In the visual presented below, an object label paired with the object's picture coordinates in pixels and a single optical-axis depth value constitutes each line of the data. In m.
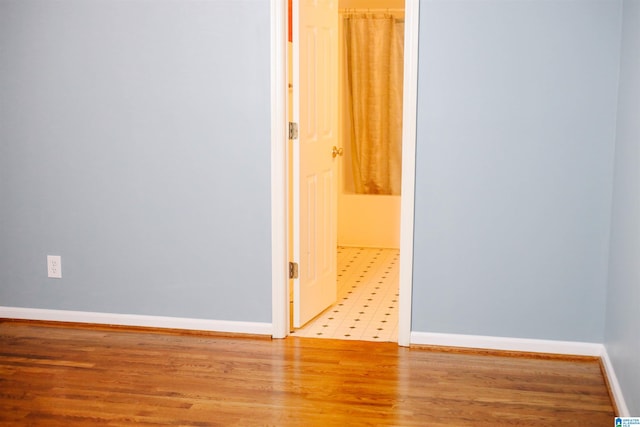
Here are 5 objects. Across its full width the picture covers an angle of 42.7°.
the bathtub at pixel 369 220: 6.51
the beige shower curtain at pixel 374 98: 6.34
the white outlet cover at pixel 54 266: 4.46
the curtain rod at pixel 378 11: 6.31
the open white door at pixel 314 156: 4.21
